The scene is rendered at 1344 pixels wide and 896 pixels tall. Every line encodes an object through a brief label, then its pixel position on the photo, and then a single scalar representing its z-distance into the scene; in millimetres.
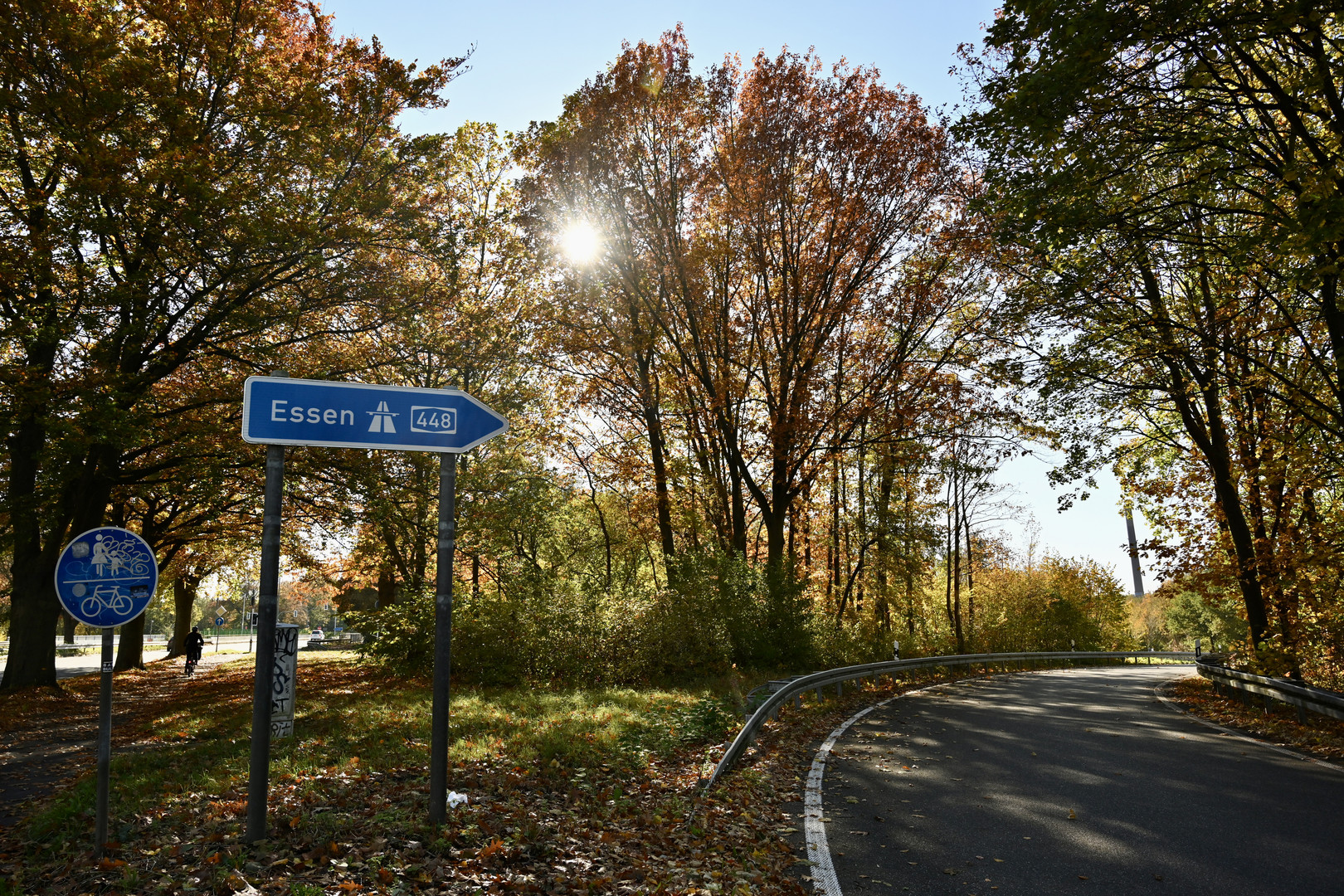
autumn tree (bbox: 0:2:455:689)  12734
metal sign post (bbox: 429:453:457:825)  5488
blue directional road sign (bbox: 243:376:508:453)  5203
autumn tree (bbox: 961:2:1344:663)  8828
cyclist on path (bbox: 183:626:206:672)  25203
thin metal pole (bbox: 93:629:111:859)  4895
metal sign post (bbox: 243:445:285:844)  5043
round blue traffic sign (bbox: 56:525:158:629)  4914
